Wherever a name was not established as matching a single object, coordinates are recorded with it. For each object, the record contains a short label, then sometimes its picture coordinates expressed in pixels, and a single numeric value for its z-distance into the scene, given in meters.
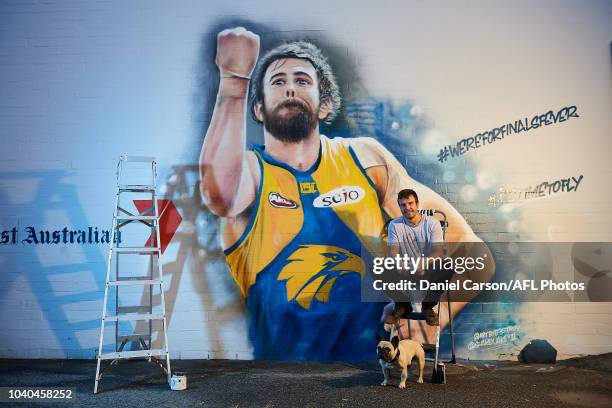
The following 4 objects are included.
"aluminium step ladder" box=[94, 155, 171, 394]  6.28
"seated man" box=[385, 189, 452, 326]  5.80
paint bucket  5.14
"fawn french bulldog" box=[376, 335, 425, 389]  5.07
